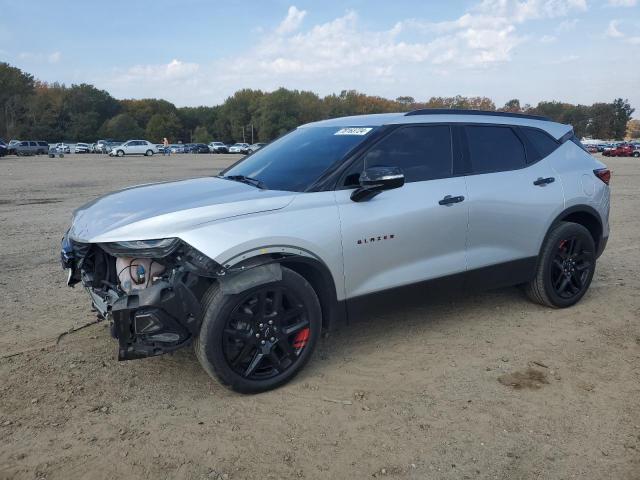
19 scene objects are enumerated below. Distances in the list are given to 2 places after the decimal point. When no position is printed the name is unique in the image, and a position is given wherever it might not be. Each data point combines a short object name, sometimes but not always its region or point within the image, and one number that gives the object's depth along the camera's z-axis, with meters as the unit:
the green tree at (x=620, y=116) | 121.82
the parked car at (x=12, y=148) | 57.92
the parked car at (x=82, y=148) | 68.50
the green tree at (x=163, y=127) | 112.25
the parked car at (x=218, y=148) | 78.38
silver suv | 3.28
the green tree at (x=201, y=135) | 118.06
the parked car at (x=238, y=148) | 72.93
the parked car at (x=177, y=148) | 75.29
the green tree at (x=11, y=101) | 94.88
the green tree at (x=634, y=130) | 142.90
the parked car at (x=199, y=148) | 79.25
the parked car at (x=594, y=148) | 69.58
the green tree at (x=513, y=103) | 114.86
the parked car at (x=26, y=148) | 58.22
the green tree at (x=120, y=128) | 103.81
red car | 59.47
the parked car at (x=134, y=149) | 56.34
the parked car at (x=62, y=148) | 64.62
